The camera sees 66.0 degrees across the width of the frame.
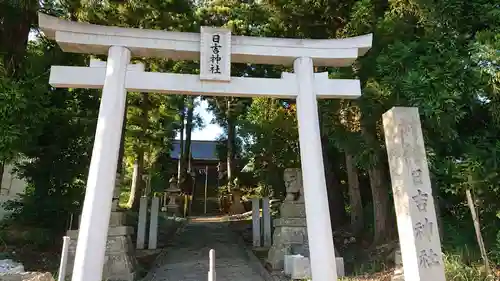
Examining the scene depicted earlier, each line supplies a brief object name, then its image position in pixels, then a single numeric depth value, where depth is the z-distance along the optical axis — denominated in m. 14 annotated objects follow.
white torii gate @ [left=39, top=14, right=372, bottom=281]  4.93
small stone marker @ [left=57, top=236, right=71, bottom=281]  4.84
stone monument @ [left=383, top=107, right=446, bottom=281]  4.57
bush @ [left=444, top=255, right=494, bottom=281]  5.52
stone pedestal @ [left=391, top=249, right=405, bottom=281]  5.94
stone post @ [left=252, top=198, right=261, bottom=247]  11.41
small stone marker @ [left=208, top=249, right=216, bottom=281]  4.03
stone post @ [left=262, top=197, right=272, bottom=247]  11.28
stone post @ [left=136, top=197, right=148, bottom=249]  10.73
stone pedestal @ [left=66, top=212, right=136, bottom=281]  7.54
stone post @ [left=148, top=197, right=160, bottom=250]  10.99
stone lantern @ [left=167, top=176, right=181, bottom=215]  20.67
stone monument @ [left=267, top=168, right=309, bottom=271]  8.28
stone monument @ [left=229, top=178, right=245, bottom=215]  20.84
